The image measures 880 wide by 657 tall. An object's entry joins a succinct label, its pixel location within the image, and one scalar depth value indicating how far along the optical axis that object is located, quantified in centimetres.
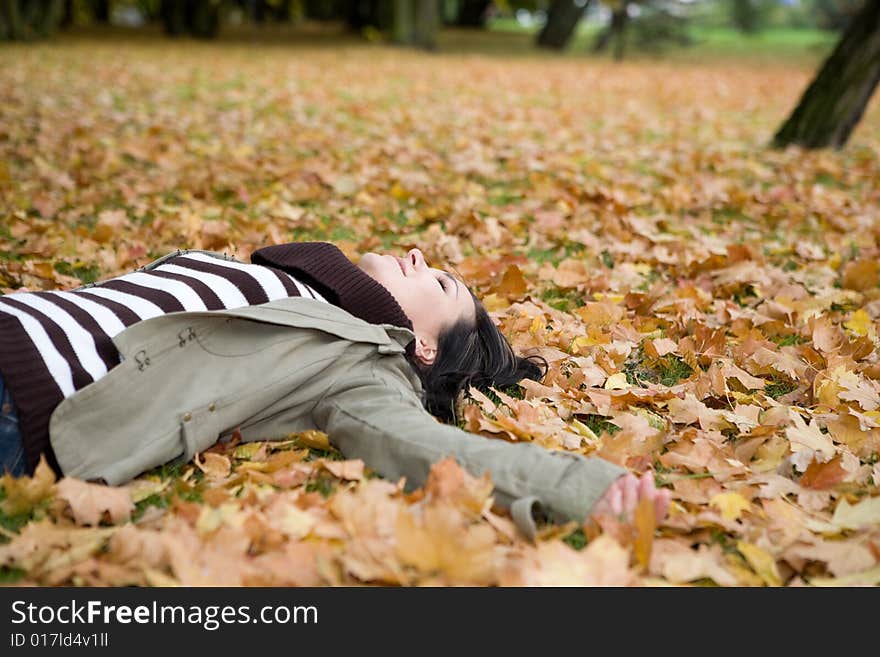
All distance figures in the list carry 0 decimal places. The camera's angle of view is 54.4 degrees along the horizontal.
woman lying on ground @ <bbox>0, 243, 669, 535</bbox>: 204
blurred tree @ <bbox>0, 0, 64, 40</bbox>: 1775
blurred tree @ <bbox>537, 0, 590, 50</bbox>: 2442
